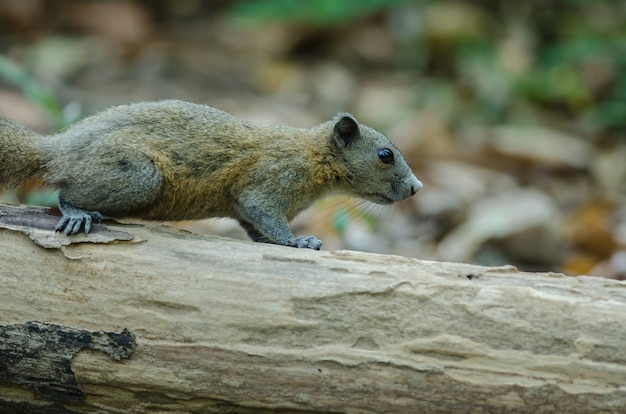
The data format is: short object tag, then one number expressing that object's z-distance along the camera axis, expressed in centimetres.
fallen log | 971
